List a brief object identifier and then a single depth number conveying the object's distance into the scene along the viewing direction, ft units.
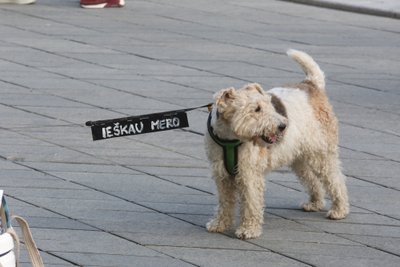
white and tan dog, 35.21
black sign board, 34.16
